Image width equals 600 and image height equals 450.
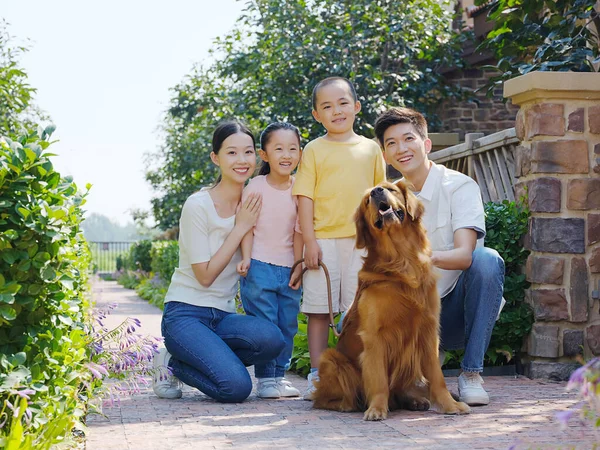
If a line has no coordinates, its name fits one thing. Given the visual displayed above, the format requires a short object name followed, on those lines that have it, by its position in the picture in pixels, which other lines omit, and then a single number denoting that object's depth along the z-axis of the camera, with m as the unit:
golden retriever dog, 4.06
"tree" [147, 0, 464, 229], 13.39
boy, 4.94
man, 4.59
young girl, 5.01
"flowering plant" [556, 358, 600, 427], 1.94
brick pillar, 5.50
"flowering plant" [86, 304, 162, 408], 4.41
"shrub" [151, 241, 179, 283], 17.98
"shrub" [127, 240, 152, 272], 29.08
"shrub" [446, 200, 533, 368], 5.66
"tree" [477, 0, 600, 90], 6.68
